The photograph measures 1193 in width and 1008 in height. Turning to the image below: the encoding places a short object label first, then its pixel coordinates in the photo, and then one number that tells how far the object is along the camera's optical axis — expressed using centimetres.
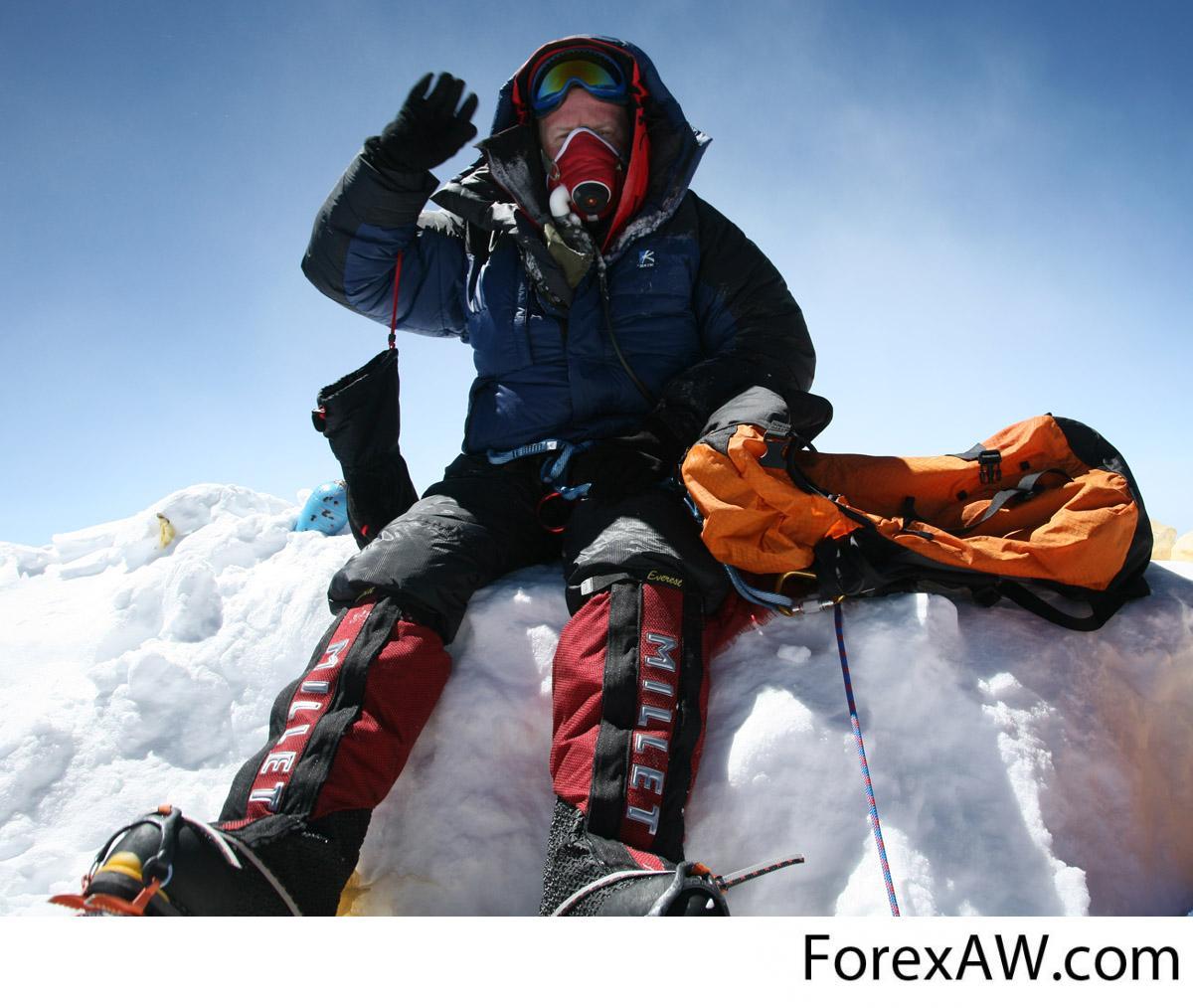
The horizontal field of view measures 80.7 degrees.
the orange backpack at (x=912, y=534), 179
